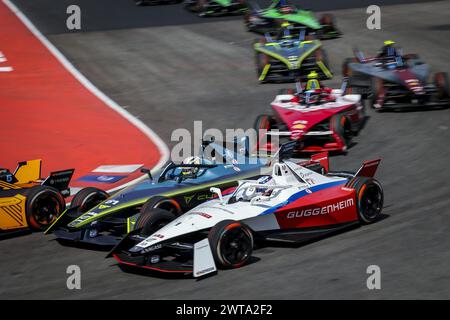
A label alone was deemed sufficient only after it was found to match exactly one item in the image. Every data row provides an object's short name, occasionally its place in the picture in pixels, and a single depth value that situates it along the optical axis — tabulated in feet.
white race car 43.65
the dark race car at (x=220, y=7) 119.96
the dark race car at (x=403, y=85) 75.56
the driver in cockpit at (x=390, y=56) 78.95
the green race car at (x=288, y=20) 103.76
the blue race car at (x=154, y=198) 49.55
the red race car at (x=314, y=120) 66.13
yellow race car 53.26
